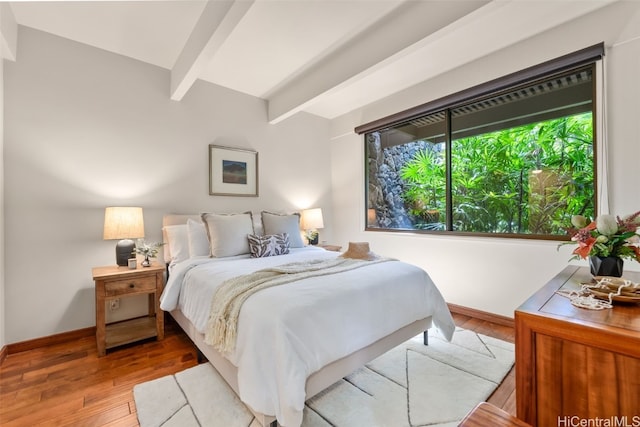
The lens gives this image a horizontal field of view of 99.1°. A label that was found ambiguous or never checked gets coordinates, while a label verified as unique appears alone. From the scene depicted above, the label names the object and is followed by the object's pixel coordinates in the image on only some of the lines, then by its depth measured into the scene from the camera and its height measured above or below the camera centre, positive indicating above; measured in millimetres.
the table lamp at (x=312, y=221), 4039 -101
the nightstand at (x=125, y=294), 2260 -678
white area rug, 1546 -1157
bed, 1340 -662
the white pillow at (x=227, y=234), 2683 -189
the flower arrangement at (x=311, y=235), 3954 -301
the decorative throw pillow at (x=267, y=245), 2748 -316
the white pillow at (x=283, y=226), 3143 -139
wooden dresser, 851 -519
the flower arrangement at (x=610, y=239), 1293 -131
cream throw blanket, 1535 -468
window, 2447 +624
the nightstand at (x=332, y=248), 3896 -487
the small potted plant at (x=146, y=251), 2629 -348
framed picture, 3418 +570
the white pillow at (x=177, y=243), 2727 -278
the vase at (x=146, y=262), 2631 -449
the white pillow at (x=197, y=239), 2742 -242
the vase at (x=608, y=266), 1348 -269
